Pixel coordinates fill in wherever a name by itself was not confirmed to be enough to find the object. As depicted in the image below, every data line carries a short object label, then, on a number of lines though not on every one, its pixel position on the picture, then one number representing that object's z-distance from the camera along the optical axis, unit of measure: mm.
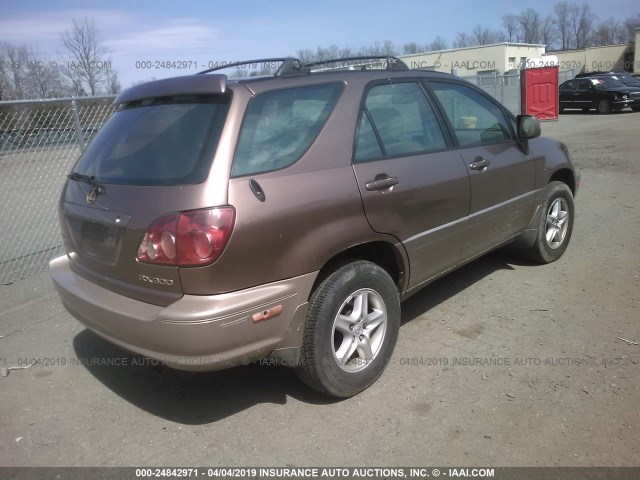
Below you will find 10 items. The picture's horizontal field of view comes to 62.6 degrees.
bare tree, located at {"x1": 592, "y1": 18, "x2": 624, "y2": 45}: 88750
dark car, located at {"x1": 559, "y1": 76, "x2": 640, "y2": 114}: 20266
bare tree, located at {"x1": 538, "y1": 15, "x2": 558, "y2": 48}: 92544
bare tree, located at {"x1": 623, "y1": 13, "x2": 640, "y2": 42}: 84062
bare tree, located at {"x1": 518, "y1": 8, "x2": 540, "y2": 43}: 90375
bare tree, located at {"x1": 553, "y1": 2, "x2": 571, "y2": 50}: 95962
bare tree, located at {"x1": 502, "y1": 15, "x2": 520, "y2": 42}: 90375
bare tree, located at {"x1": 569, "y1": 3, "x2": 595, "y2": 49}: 93944
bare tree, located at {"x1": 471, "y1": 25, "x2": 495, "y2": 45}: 80975
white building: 42647
